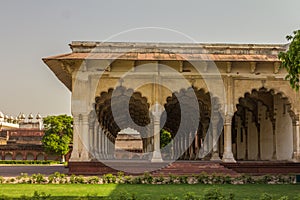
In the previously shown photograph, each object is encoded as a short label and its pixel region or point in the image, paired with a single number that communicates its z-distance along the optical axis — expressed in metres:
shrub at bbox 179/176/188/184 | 13.89
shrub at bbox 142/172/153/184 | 13.69
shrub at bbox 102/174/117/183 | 13.85
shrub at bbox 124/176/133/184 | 13.73
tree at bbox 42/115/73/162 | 43.28
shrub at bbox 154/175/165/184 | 13.70
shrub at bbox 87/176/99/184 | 13.52
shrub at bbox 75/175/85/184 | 13.61
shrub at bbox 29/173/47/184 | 13.67
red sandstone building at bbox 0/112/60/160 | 47.69
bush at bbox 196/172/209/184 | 14.05
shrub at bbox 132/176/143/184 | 13.64
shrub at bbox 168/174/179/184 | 13.77
